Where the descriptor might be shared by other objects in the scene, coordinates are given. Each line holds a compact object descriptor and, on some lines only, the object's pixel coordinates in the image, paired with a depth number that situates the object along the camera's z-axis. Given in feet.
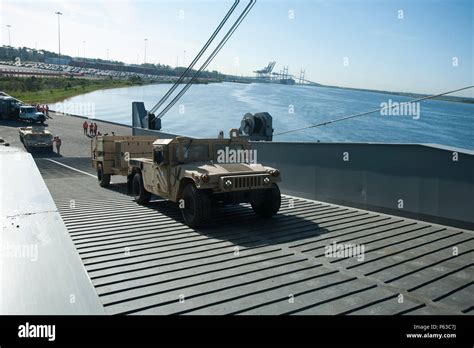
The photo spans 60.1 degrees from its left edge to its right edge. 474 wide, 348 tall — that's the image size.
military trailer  40.60
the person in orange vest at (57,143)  85.42
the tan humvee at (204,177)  24.63
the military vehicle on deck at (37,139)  82.99
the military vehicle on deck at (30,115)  120.47
